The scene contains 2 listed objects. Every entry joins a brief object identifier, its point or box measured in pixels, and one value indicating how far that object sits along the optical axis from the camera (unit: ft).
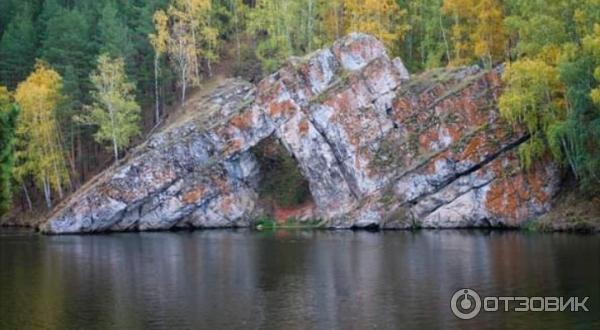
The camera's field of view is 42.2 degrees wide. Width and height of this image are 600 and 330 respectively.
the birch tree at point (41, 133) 295.69
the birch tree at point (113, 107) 287.89
